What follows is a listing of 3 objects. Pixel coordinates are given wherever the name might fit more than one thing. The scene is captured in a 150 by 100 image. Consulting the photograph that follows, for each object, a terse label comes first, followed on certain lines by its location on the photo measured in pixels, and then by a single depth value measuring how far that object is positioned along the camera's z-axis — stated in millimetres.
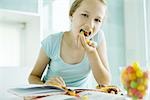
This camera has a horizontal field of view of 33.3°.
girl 862
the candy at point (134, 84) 365
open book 461
